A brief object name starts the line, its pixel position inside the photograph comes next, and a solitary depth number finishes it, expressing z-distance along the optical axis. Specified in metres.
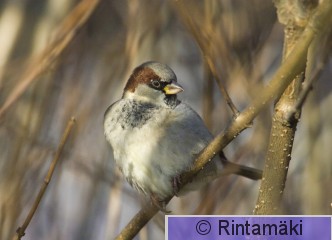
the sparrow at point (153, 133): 3.36
